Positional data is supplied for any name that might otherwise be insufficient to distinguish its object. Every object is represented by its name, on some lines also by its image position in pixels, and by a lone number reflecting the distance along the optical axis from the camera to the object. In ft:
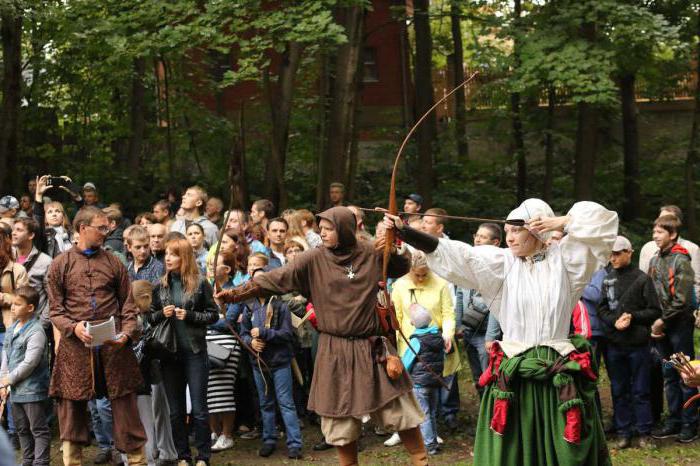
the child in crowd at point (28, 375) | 25.12
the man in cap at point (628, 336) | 27.20
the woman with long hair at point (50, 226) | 29.60
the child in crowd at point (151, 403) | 25.84
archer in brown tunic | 20.86
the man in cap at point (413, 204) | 33.45
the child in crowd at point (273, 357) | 27.45
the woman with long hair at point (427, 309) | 27.50
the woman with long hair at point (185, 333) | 25.31
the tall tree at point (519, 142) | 61.72
